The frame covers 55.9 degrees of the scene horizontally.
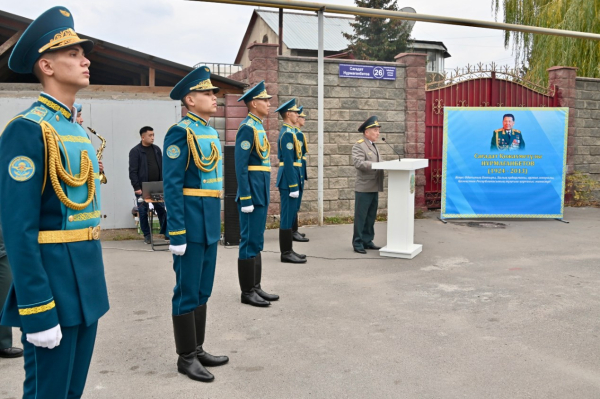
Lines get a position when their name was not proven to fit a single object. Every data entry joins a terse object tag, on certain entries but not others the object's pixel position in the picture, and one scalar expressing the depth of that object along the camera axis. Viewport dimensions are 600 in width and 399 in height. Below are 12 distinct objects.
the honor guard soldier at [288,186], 7.38
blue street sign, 11.02
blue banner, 10.86
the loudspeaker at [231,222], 8.61
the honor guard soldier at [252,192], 5.56
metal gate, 11.89
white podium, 7.77
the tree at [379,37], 36.66
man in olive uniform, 8.20
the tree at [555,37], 15.03
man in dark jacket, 8.76
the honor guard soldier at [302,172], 8.59
